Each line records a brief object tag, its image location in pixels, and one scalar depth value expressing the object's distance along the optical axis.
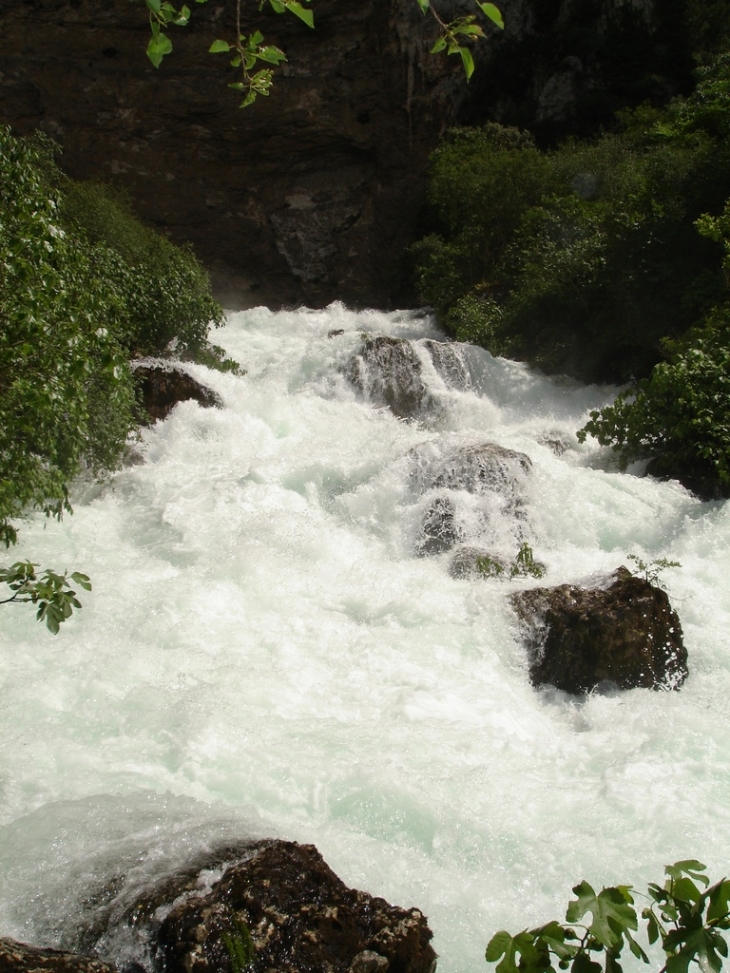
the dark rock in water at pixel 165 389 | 11.14
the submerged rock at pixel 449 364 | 13.16
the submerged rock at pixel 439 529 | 8.28
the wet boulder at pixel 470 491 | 8.41
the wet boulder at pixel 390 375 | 12.59
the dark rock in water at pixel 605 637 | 6.19
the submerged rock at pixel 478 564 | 7.45
